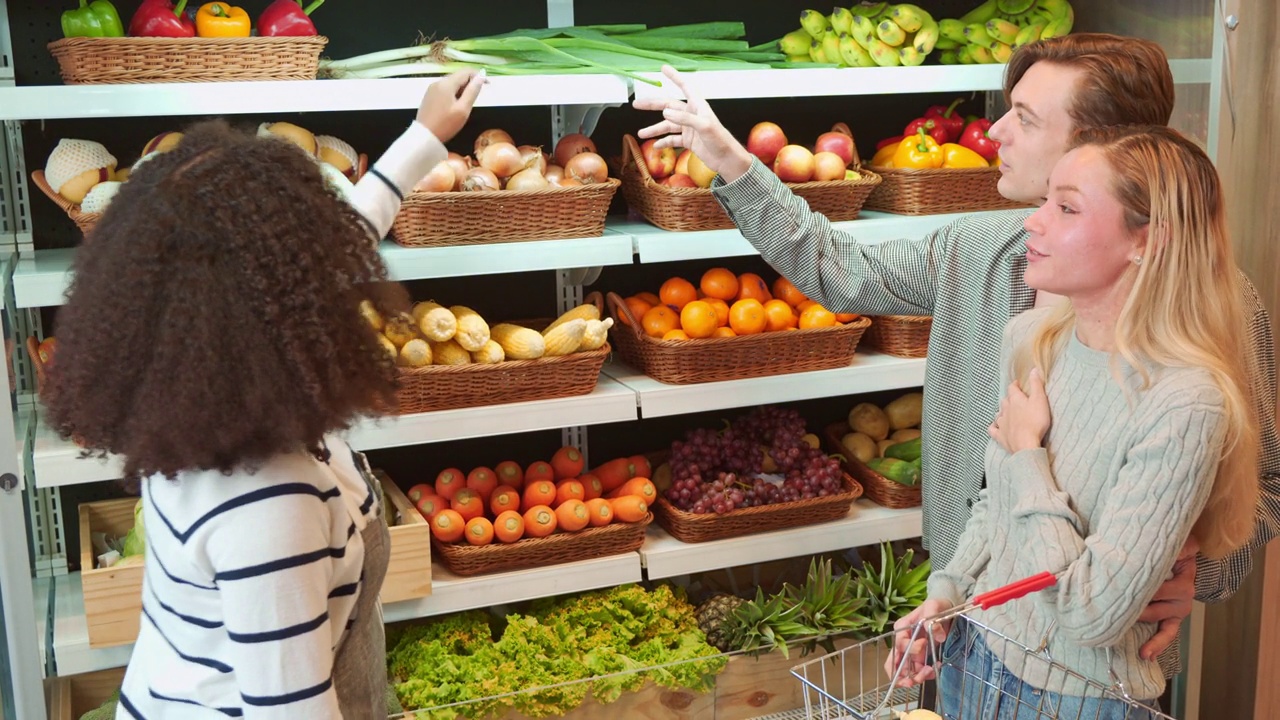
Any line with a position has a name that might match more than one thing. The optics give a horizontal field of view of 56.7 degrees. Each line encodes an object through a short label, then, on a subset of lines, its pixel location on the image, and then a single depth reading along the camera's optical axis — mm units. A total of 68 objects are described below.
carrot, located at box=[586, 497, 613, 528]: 2816
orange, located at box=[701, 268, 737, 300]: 2975
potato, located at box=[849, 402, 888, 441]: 3344
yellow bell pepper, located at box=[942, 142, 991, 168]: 3053
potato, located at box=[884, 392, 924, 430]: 3340
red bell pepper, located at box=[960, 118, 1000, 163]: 3123
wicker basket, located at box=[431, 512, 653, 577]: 2746
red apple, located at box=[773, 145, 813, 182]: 2873
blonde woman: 1475
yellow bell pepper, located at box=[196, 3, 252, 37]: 2443
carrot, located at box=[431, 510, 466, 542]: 2746
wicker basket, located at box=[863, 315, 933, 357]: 3080
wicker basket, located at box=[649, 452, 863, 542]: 2906
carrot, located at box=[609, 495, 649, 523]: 2840
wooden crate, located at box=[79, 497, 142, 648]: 2389
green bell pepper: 2361
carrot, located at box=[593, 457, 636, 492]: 3023
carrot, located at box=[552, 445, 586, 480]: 3033
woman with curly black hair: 1161
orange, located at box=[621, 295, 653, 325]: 2959
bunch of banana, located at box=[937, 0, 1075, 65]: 3072
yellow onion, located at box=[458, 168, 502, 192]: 2637
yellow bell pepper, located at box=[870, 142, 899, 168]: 3133
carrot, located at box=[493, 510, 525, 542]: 2754
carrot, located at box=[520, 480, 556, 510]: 2852
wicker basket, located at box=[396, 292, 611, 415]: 2625
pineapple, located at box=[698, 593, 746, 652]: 2908
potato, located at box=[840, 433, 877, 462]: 3279
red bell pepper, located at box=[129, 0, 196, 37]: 2400
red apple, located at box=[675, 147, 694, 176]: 2855
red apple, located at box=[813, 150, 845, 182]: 2910
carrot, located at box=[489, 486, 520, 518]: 2842
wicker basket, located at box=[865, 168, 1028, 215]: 2990
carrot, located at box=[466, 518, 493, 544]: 2746
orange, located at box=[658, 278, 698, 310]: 2963
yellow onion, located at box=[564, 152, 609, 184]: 2758
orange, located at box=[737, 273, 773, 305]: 2998
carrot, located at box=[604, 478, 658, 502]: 2908
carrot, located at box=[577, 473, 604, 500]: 2955
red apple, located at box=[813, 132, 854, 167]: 2980
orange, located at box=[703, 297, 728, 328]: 2912
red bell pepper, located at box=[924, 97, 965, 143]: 3215
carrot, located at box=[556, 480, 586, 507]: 2877
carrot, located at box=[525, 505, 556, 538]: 2789
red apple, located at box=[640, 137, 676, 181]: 2865
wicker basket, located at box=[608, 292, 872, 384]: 2840
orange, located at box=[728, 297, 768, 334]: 2883
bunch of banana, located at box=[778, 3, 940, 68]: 2910
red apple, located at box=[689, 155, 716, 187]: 2807
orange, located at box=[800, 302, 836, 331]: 2951
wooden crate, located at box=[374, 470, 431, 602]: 2611
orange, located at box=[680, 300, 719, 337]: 2832
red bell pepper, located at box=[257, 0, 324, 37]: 2486
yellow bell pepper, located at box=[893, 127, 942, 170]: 3035
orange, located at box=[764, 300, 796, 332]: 2932
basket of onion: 2570
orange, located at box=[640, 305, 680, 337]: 2885
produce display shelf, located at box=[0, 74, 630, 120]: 2223
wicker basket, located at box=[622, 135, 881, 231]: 2770
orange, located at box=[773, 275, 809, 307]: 3035
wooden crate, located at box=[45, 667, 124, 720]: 2635
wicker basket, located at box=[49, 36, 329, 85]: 2293
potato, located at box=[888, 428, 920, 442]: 3322
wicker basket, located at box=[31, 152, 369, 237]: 2355
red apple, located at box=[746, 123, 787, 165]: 2895
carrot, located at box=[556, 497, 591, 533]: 2789
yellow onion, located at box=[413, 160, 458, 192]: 2582
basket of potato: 3123
